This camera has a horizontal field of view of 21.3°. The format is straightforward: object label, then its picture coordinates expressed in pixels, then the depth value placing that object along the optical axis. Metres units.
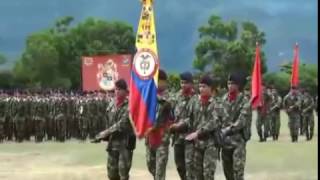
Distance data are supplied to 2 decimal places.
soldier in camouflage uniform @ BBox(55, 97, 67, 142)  25.09
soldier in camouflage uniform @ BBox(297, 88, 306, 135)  23.31
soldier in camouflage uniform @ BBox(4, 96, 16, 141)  24.64
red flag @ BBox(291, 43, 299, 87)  23.33
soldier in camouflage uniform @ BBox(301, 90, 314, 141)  23.22
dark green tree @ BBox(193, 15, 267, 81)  72.12
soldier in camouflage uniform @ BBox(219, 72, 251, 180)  10.59
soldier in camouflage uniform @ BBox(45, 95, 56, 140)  24.92
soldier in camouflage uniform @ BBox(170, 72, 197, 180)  10.49
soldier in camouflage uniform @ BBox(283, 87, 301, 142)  22.23
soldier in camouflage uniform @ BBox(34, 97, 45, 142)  24.73
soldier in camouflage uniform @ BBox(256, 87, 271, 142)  23.03
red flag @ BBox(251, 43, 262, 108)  17.12
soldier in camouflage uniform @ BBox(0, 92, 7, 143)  24.73
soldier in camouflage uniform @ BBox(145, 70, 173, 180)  10.84
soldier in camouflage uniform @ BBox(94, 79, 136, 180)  10.92
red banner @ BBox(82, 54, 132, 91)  26.27
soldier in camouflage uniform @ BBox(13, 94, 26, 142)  24.63
